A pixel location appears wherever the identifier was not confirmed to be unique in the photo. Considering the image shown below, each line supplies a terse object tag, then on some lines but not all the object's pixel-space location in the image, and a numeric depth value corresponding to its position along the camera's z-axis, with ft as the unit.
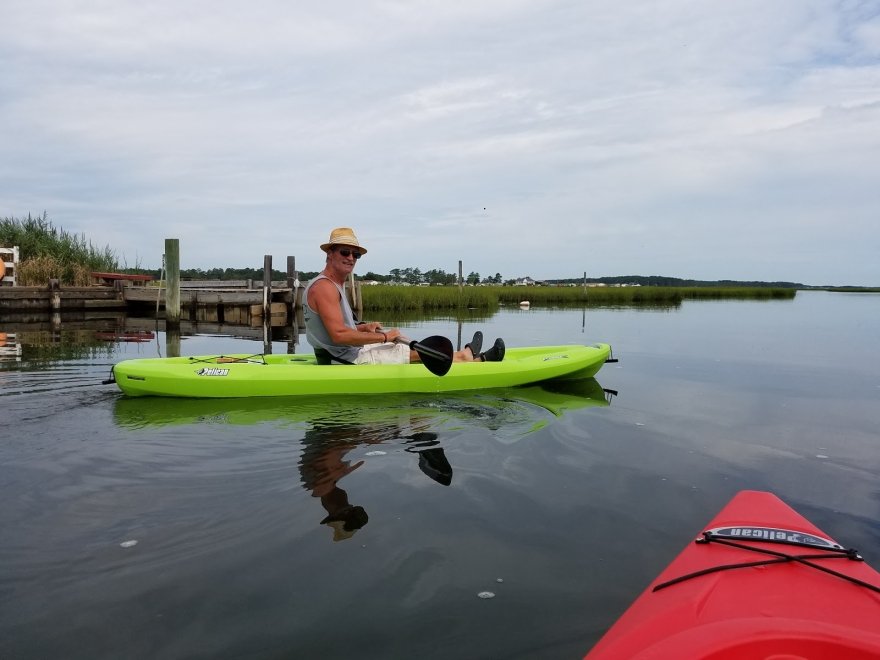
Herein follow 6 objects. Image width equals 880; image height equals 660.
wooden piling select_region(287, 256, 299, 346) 57.21
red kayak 4.72
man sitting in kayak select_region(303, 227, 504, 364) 18.20
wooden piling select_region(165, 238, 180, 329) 46.44
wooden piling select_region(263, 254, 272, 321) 53.57
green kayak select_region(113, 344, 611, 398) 18.70
